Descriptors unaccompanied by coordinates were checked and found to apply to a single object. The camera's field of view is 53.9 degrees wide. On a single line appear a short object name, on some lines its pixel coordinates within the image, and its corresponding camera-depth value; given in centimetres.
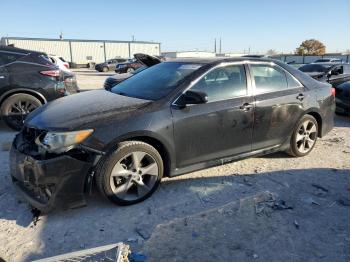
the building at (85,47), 5375
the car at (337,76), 870
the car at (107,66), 4069
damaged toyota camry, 352
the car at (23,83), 698
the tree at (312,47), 7350
